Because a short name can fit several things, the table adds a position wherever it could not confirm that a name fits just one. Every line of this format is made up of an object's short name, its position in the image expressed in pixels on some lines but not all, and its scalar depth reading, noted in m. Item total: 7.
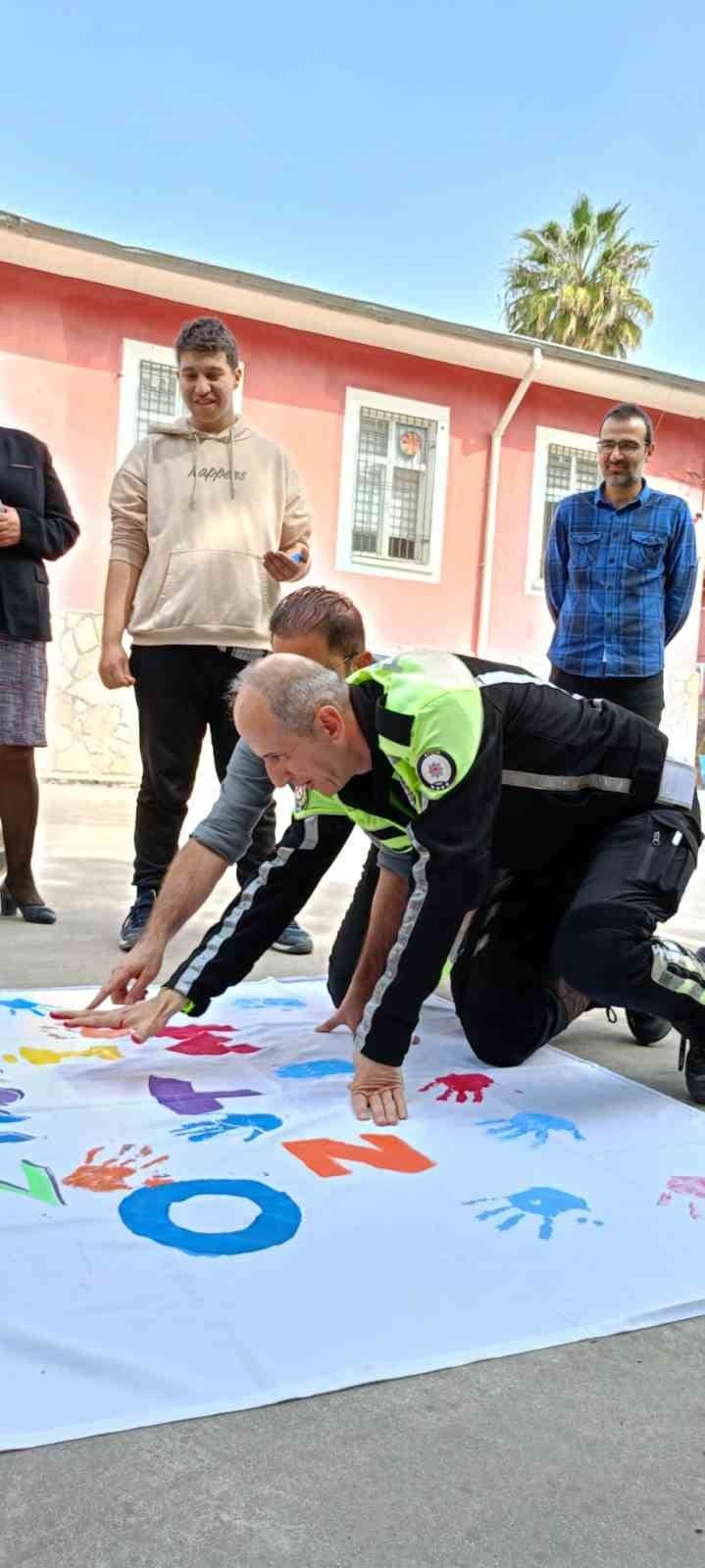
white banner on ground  1.26
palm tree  18.80
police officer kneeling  1.89
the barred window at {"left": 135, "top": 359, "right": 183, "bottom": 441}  9.78
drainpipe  11.34
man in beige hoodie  3.36
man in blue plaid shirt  3.38
